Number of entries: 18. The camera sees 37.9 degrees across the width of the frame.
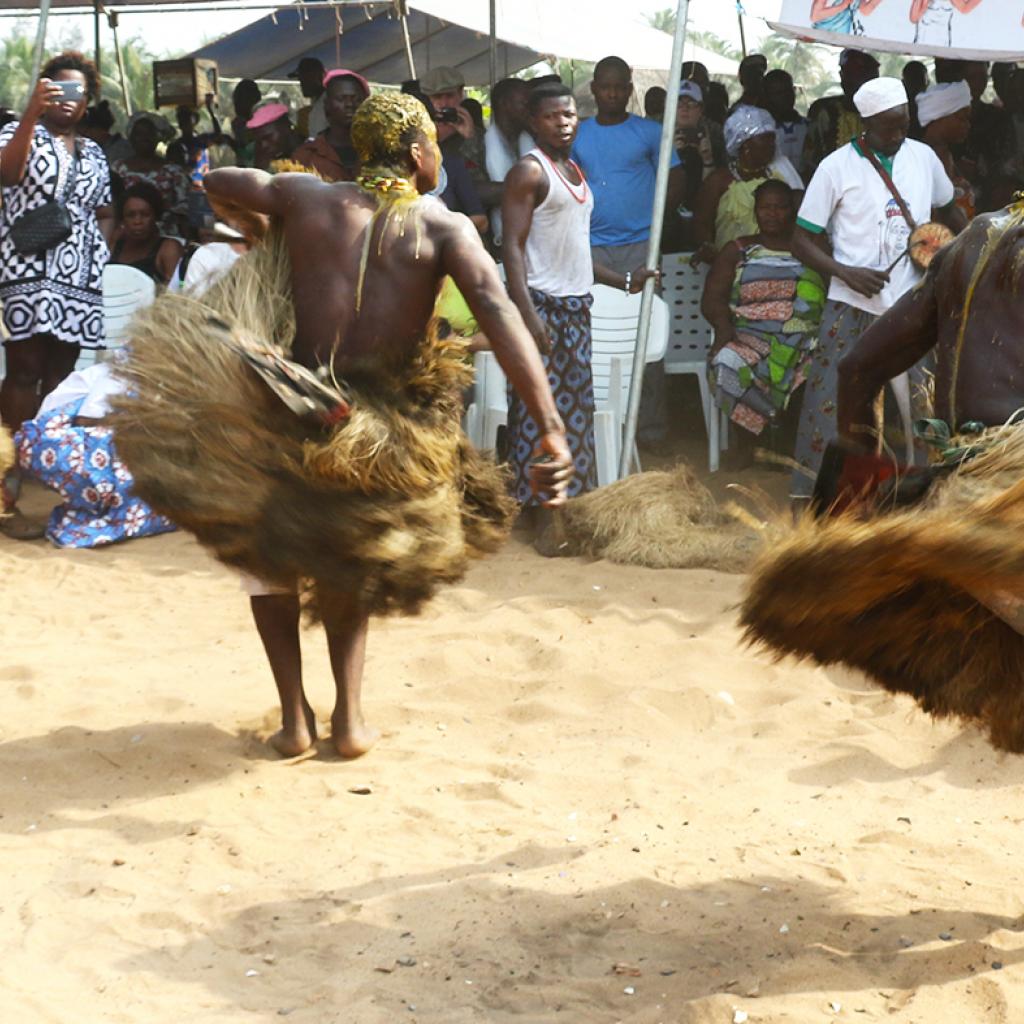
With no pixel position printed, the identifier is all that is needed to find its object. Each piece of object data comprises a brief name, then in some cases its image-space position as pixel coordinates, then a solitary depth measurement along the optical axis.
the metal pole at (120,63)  12.59
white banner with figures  6.74
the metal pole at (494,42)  11.35
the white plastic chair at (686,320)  9.17
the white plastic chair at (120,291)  8.68
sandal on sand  7.56
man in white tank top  7.07
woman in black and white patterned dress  7.44
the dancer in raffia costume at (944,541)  2.88
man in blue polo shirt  8.49
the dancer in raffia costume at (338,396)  3.83
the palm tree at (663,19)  38.44
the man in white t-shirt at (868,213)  7.37
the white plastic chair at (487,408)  8.05
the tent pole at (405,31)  10.41
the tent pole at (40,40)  7.27
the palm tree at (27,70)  30.98
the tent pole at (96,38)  12.33
